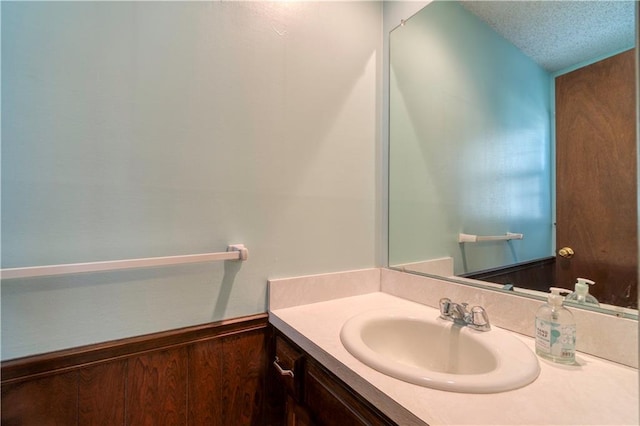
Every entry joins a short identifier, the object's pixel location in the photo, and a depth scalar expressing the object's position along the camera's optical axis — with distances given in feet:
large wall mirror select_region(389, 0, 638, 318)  2.59
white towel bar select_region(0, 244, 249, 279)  2.16
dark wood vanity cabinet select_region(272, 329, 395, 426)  2.09
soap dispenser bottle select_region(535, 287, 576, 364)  2.22
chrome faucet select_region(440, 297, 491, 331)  2.76
